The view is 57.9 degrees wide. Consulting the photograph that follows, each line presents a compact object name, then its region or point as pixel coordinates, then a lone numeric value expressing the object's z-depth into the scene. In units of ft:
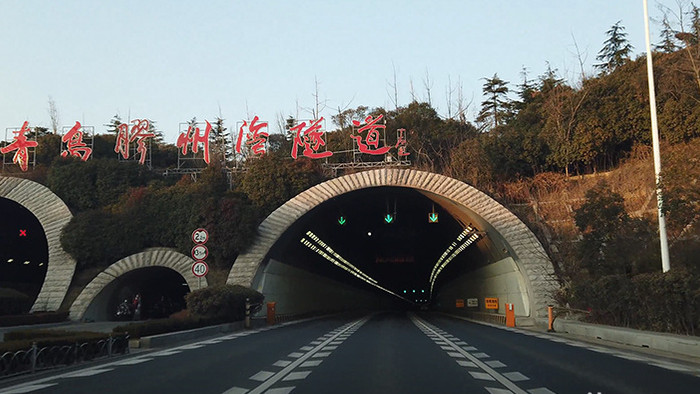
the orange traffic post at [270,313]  119.14
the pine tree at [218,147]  184.03
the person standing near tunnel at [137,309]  127.75
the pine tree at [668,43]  101.71
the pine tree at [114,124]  344.10
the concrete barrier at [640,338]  50.08
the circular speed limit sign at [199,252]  84.43
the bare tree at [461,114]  202.59
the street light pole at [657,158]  72.87
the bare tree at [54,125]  241.43
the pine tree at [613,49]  233.19
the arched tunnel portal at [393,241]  122.93
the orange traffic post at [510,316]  113.09
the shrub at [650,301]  59.72
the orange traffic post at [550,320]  92.79
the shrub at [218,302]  96.12
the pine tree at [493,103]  261.65
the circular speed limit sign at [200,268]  85.23
